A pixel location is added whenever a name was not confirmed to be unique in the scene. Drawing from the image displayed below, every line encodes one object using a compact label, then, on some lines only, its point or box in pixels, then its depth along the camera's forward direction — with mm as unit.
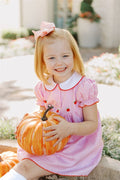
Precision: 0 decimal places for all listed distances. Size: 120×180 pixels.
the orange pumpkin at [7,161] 2369
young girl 2057
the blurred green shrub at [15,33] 12250
